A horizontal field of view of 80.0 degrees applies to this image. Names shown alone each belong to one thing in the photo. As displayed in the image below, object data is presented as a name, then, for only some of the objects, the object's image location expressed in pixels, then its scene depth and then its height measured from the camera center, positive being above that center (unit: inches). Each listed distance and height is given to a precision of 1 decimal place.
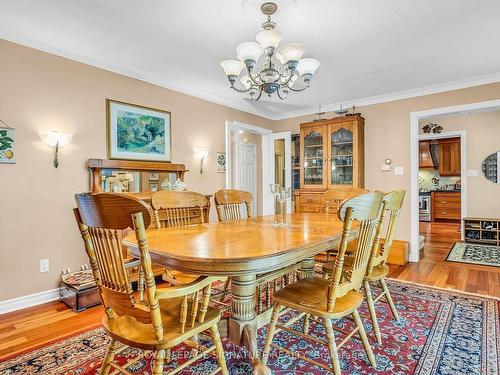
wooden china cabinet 178.1 +17.2
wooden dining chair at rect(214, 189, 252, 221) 102.7 -5.7
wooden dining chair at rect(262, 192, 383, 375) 55.6 -23.7
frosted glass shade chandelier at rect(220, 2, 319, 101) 82.5 +36.6
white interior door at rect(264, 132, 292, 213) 216.2 +20.2
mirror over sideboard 120.2 +5.5
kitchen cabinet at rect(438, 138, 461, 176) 307.1 +28.5
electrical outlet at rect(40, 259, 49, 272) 109.0 -28.1
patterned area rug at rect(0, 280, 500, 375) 67.2 -41.3
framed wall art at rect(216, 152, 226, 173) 177.9 +15.0
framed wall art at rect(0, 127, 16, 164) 99.7 +14.5
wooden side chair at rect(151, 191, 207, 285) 80.7 -6.3
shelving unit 209.2 -33.5
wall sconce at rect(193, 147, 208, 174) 164.5 +18.5
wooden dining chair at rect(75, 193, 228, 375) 41.8 -16.4
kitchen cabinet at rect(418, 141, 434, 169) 321.7 +31.4
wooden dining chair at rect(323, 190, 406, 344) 71.2 -20.1
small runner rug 163.0 -42.2
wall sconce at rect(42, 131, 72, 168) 109.1 +18.1
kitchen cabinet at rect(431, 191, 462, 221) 303.7 -21.8
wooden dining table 48.2 -11.4
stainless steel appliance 320.8 -23.5
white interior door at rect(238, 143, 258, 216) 229.0 +13.6
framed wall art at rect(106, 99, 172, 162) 128.5 +25.6
